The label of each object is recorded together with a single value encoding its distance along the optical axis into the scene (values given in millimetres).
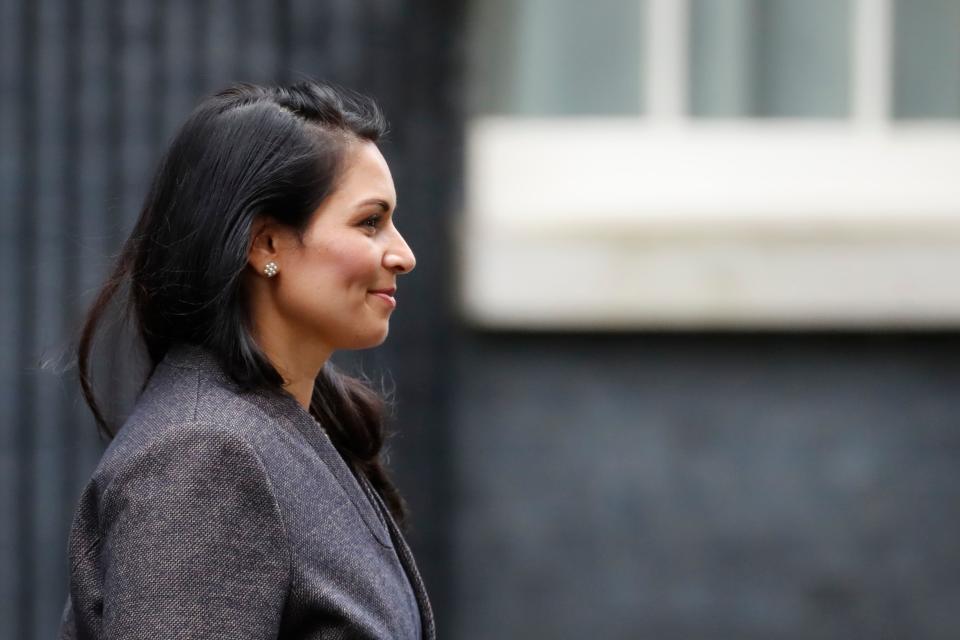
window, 12195
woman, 4117
